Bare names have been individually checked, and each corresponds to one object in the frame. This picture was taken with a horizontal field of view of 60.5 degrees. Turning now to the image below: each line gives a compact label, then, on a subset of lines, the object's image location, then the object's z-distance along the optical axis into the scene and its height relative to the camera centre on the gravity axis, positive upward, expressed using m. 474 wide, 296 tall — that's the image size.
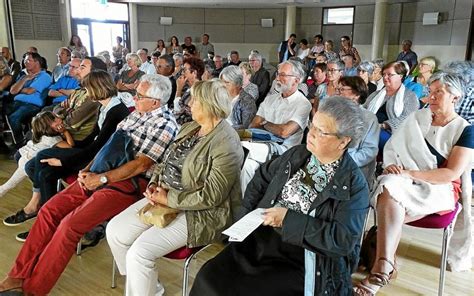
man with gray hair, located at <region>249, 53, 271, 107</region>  5.67 -0.35
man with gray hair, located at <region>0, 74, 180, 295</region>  2.03 -0.76
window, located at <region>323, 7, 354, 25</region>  10.85 +0.97
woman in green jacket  1.78 -0.64
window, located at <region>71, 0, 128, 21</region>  10.20 +0.98
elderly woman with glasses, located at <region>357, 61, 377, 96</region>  4.24 -0.20
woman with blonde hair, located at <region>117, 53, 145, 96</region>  4.94 -0.31
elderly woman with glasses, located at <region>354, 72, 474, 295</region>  2.05 -0.60
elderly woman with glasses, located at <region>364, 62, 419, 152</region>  3.13 -0.37
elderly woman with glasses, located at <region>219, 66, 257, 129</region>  3.10 -0.39
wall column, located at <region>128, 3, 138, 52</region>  11.57 +0.66
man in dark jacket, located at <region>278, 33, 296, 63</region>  9.62 +0.05
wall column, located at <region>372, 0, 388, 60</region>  9.55 +0.58
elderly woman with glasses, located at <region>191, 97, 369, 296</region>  1.44 -0.61
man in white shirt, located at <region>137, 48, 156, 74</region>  5.79 -0.26
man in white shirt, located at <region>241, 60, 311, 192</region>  2.76 -0.41
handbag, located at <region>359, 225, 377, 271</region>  2.36 -1.13
